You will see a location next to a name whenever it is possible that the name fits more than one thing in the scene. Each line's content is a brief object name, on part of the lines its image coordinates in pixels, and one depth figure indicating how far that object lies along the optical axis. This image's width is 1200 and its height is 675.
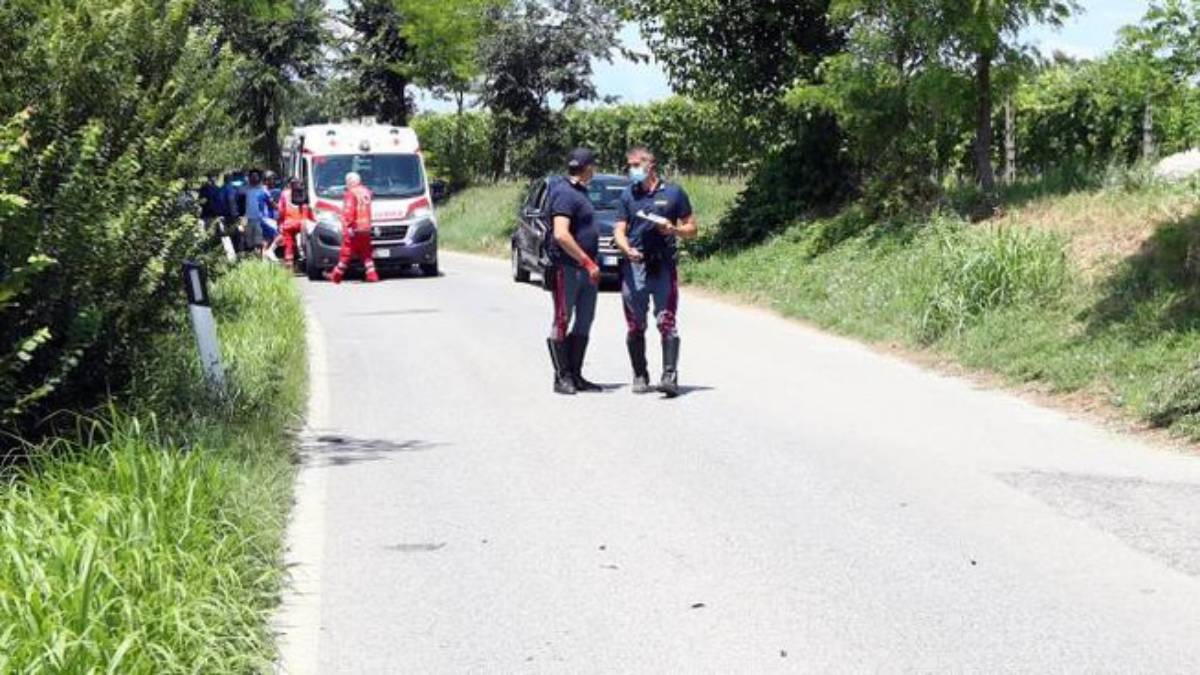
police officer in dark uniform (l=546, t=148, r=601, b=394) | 12.37
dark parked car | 23.38
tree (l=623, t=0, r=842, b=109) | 25.14
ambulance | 27.17
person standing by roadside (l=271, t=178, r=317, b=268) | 28.31
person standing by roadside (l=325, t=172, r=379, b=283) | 25.97
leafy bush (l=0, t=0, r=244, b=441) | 7.89
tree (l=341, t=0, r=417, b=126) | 49.81
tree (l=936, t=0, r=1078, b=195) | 17.92
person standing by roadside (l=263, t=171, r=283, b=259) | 29.34
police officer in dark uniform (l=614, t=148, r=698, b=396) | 12.32
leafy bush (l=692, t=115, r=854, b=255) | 24.59
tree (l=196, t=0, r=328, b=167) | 50.59
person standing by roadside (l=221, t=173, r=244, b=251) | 22.49
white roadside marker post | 10.17
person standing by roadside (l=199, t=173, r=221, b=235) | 21.40
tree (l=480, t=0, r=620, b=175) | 42.12
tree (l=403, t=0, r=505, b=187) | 45.25
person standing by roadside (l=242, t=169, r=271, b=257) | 28.39
